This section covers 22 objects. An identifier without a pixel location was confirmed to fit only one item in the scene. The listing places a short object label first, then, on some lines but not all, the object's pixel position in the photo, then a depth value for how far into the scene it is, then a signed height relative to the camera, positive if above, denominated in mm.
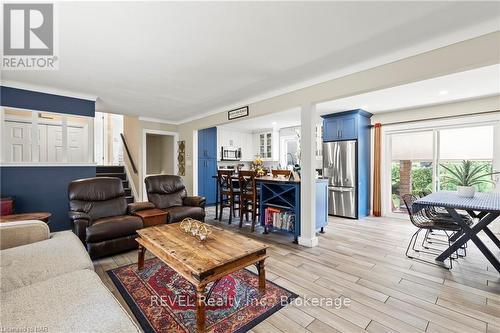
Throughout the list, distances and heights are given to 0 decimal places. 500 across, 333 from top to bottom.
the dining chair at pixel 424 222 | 2807 -776
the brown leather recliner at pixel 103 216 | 2816 -725
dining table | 2348 -531
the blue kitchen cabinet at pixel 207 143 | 6543 +642
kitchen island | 3576 -707
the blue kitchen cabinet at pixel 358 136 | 5133 +688
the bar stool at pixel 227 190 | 4578 -533
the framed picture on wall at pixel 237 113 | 4320 +1037
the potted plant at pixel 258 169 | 4246 -88
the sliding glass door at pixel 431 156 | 4254 +182
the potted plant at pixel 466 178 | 3018 -192
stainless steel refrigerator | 5184 -272
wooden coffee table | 1615 -753
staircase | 5680 -220
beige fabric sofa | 1058 -746
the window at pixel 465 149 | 4219 +319
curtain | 5352 -159
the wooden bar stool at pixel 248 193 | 4090 -550
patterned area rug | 1720 -1224
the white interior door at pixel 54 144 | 4023 +383
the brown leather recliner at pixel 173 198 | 3855 -623
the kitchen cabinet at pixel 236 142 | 7363 +799
